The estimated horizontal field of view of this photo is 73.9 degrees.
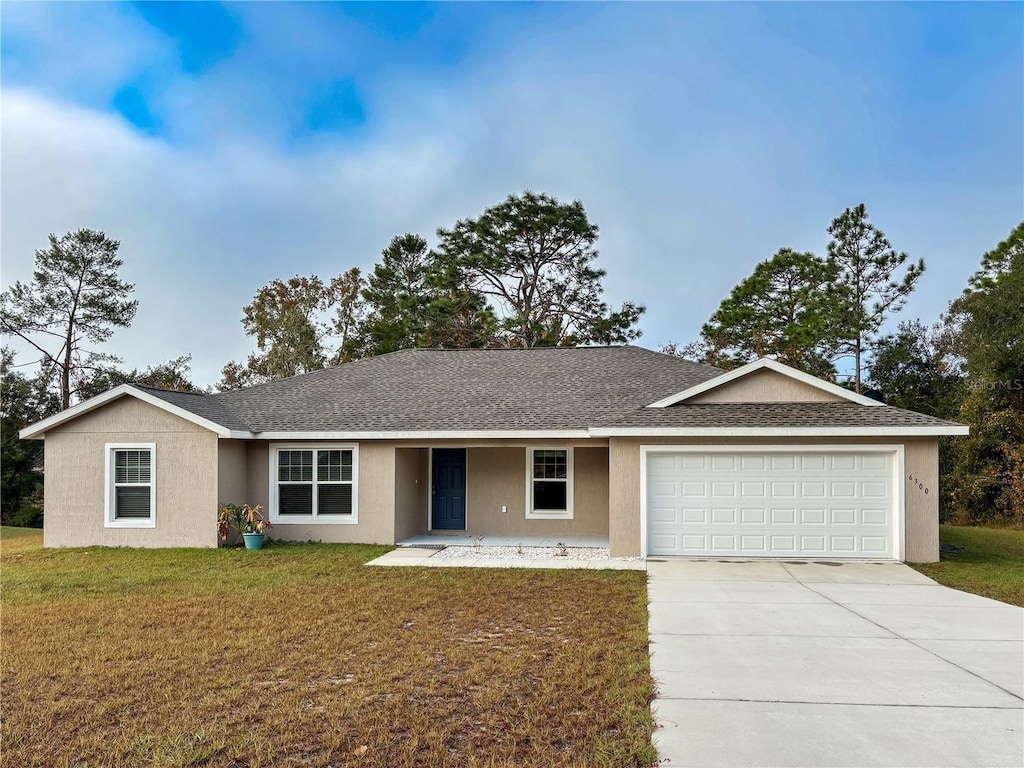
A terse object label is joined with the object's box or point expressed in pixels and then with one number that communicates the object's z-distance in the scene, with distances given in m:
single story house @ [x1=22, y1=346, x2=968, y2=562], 12.34
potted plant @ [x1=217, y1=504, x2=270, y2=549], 13.65
